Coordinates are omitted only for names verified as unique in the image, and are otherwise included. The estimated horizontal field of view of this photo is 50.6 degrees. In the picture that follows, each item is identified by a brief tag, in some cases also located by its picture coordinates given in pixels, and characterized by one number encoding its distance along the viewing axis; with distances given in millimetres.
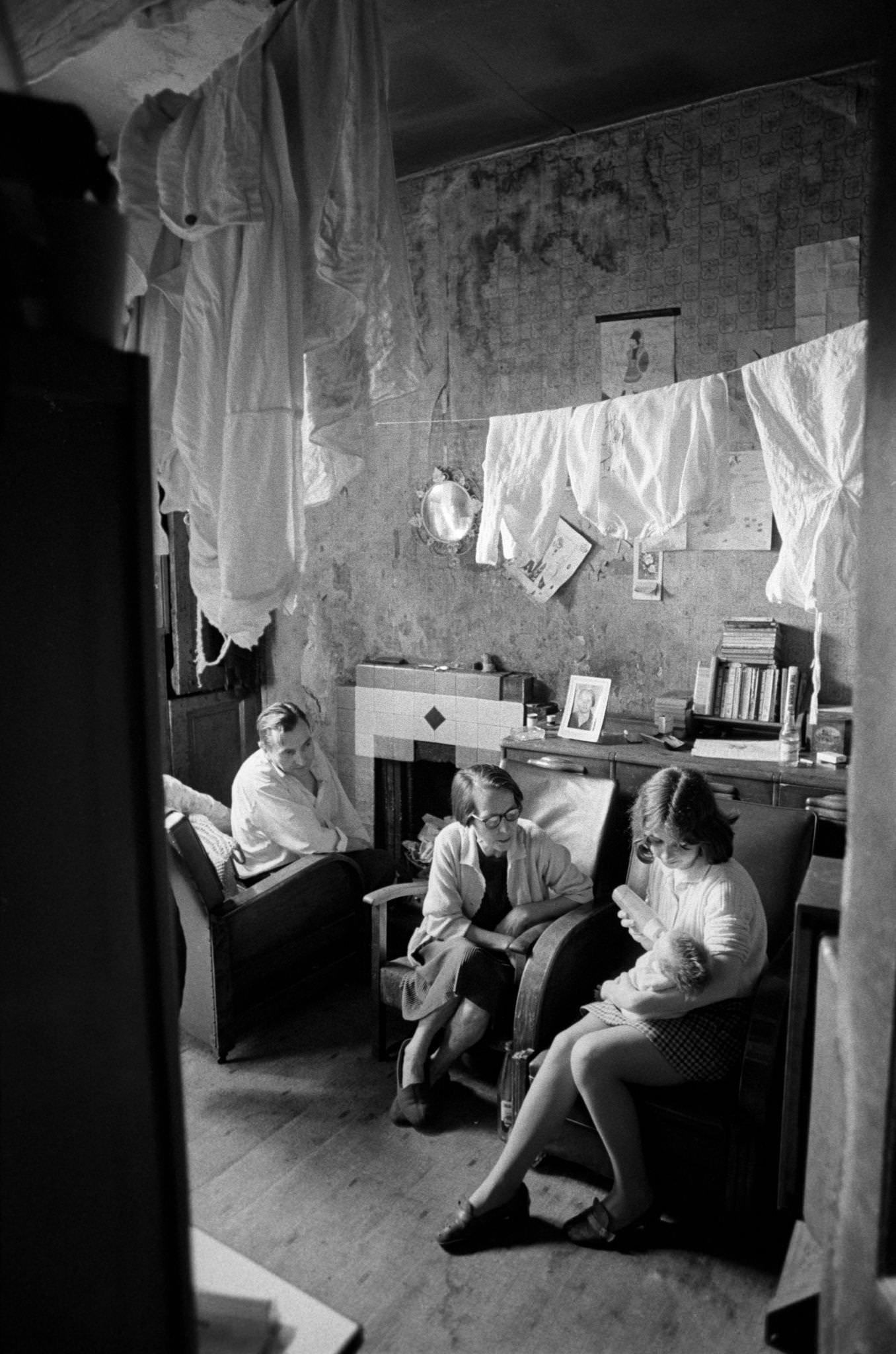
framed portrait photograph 4445
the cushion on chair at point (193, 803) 4621
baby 2809
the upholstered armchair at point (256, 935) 3607
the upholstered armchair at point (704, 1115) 2686
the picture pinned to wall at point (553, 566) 4898
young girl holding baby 2793
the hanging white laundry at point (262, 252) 1666
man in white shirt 4285
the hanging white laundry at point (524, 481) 3832
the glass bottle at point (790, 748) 3941
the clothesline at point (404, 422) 5108
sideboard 3764
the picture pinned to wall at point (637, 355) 4523
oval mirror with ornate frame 5172
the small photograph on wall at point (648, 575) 4688
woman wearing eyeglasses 3352
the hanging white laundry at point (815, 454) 2994
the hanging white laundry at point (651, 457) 3383
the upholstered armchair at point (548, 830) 3725
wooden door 5367
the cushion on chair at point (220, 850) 4133
